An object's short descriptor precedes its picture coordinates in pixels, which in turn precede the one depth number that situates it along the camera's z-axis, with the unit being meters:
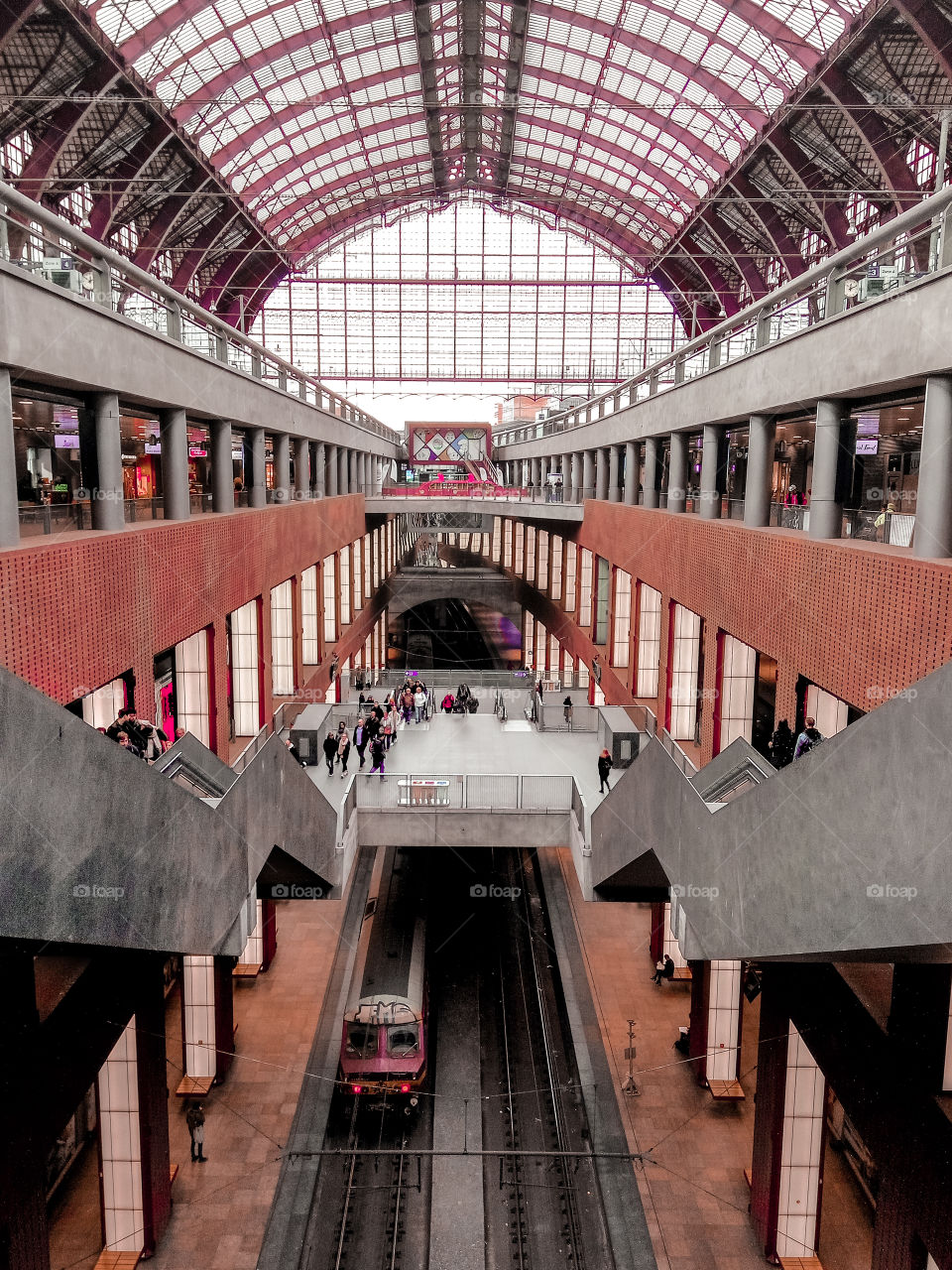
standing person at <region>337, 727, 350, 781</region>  18.64
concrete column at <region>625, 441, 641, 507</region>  25.95
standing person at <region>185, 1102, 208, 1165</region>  15.53
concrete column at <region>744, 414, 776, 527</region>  15.19
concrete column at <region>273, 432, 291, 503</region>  23.44
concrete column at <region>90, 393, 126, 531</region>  11.99
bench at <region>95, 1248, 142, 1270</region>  13.26
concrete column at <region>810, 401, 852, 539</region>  12.30
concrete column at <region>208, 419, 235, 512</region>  17.56
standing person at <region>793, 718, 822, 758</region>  11.17
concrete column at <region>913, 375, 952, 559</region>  9.18
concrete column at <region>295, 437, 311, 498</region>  26.91
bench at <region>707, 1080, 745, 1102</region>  17.22
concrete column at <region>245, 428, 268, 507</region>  20.53
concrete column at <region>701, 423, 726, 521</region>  18.08
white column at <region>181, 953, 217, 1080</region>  17.31
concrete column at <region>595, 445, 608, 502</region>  31.00
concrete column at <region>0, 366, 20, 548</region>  9.09
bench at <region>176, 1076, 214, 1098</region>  17.19
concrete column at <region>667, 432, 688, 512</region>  20.55
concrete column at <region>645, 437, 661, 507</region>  23.70
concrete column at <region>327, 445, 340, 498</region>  32.75
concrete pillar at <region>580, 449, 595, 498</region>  33.44
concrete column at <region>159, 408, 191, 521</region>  14.80
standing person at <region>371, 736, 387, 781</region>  18.20
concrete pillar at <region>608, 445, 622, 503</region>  28.24
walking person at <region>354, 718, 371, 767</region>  18.84
